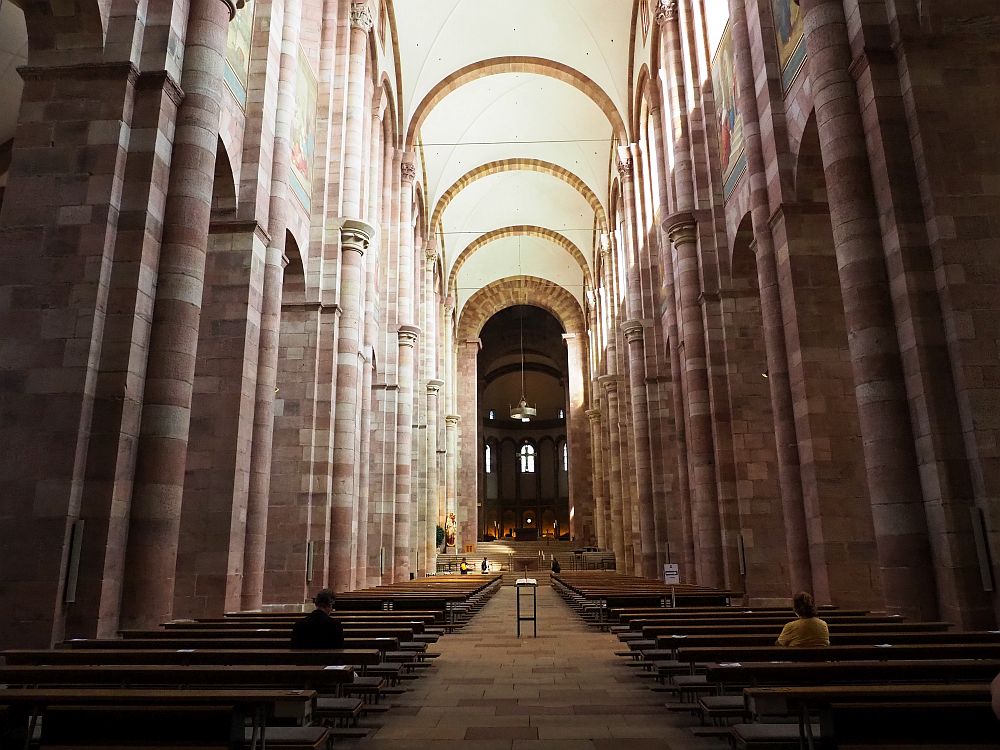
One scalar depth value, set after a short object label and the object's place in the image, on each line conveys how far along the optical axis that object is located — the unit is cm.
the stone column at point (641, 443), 2331
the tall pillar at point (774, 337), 1130
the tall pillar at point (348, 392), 1672
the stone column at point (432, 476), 3259
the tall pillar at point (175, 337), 817
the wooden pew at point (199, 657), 499
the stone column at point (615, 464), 3216
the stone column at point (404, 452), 2478
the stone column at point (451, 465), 4081
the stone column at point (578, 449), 4544
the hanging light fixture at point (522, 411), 4194
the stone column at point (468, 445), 4400
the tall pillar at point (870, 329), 806
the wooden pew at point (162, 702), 338
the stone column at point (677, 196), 1797
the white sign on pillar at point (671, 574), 1134
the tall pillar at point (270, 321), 1205
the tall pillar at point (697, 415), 1603
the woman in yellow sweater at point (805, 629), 526
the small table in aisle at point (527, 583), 1205
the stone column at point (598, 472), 3816
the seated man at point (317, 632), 538
